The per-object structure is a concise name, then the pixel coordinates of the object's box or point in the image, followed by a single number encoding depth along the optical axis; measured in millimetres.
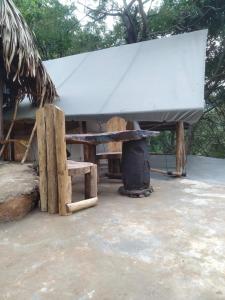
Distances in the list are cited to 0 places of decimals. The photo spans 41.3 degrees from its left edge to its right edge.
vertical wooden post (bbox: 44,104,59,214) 2814
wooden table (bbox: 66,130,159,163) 3215
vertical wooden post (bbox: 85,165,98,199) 3173
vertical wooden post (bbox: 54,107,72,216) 2750
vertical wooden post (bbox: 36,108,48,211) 2859
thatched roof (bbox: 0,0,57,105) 4141
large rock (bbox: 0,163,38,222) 2619
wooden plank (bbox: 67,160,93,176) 2918
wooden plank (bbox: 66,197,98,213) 2766
